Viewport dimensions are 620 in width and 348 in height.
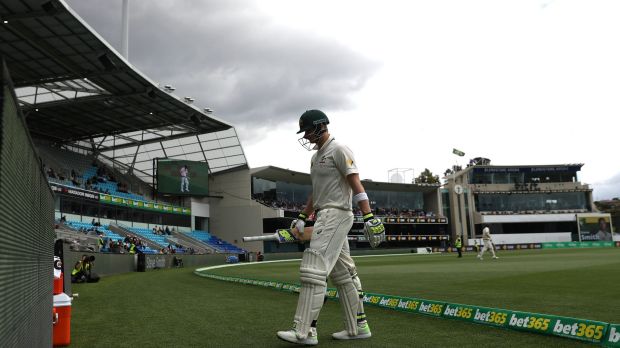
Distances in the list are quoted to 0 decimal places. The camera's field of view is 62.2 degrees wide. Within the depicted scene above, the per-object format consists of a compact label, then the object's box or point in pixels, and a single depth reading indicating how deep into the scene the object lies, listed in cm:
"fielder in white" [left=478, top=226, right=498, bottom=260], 2873
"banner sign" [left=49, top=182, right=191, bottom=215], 3918
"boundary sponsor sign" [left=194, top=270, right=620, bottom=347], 472
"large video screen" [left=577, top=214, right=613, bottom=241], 7806
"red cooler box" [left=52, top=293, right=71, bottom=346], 589
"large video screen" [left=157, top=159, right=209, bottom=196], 5194
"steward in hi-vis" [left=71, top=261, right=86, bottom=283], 1880
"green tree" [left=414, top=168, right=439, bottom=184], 9925
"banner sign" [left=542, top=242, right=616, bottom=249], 7238
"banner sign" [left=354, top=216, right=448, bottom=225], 7362
